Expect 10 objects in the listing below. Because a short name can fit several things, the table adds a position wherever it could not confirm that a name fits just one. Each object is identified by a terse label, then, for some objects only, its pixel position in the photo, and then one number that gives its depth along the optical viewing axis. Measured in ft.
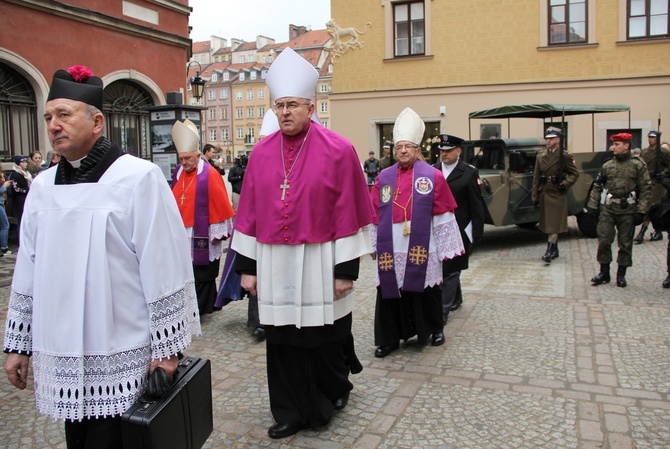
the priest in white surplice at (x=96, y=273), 7.79
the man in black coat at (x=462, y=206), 19.85
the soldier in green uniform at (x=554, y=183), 30.50
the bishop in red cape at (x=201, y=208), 20.01
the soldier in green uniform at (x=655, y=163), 35.94
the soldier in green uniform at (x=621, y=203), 24.98
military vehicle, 35.04
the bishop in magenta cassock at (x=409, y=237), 16.83
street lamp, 50.67
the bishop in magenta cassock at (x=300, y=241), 11.68
